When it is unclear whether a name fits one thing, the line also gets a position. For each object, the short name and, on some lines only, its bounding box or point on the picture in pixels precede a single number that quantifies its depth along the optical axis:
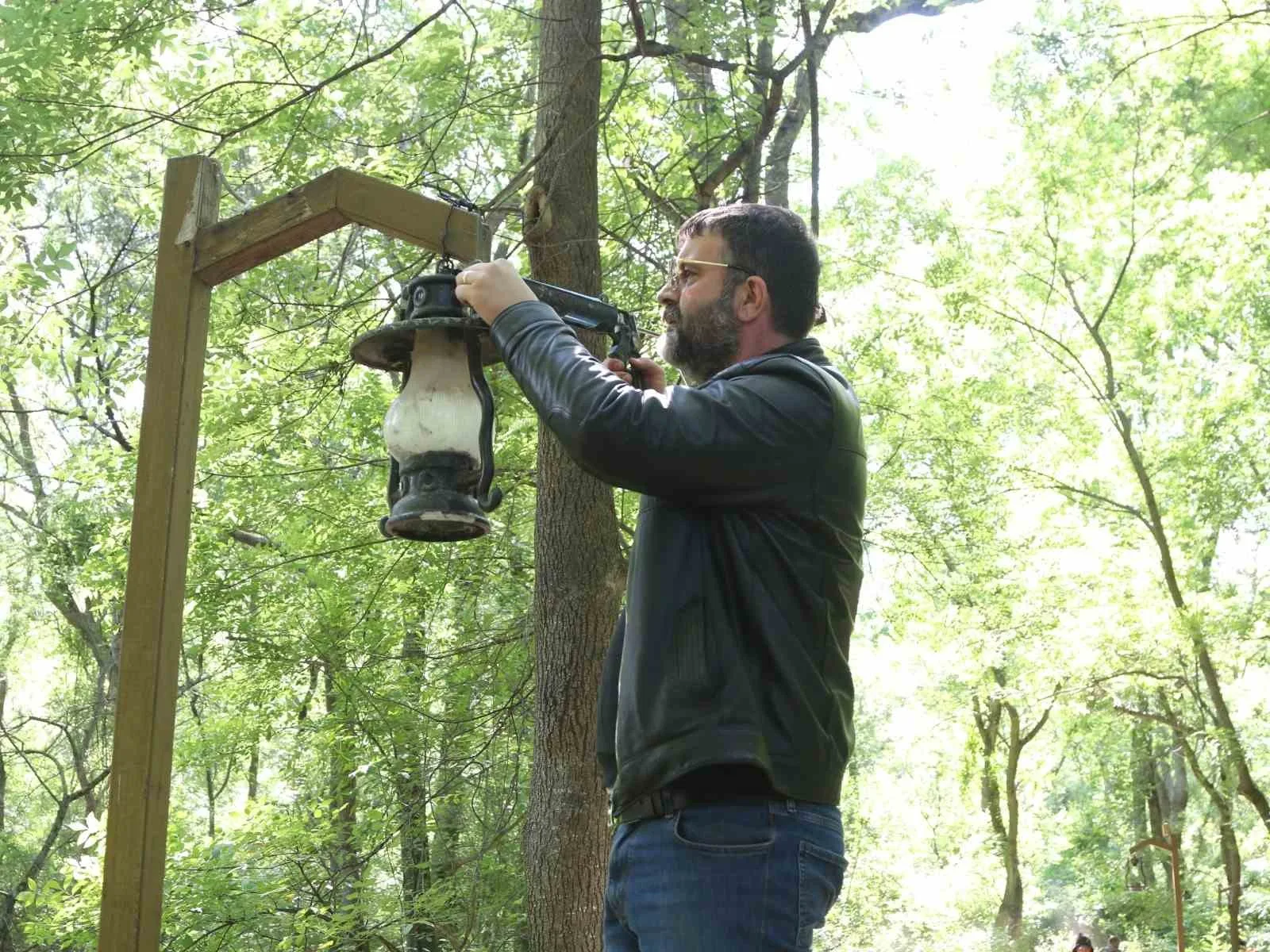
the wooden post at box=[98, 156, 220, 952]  2.18
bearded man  1.65
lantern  1.98
